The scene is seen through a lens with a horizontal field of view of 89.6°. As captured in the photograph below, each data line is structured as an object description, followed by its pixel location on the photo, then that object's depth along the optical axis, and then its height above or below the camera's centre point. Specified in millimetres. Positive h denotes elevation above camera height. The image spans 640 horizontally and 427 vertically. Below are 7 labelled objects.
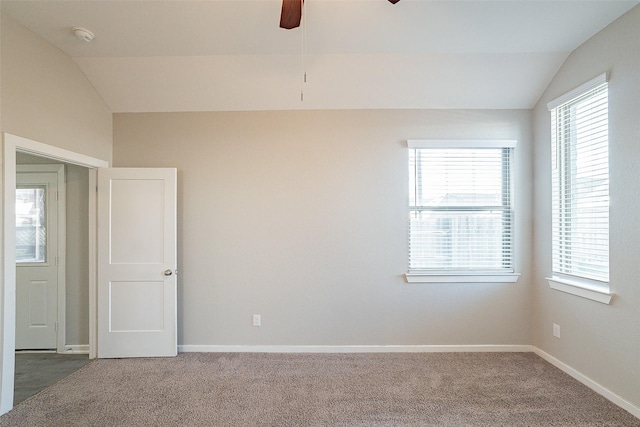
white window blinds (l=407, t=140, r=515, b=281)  3480 +86
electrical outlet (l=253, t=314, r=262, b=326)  3465 -1140
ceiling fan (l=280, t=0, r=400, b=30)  2100 +1385
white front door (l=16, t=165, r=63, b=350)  3553 -489
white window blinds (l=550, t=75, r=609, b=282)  2625 +282
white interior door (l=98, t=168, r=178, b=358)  3314 -447
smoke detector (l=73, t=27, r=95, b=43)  2615 +1487
